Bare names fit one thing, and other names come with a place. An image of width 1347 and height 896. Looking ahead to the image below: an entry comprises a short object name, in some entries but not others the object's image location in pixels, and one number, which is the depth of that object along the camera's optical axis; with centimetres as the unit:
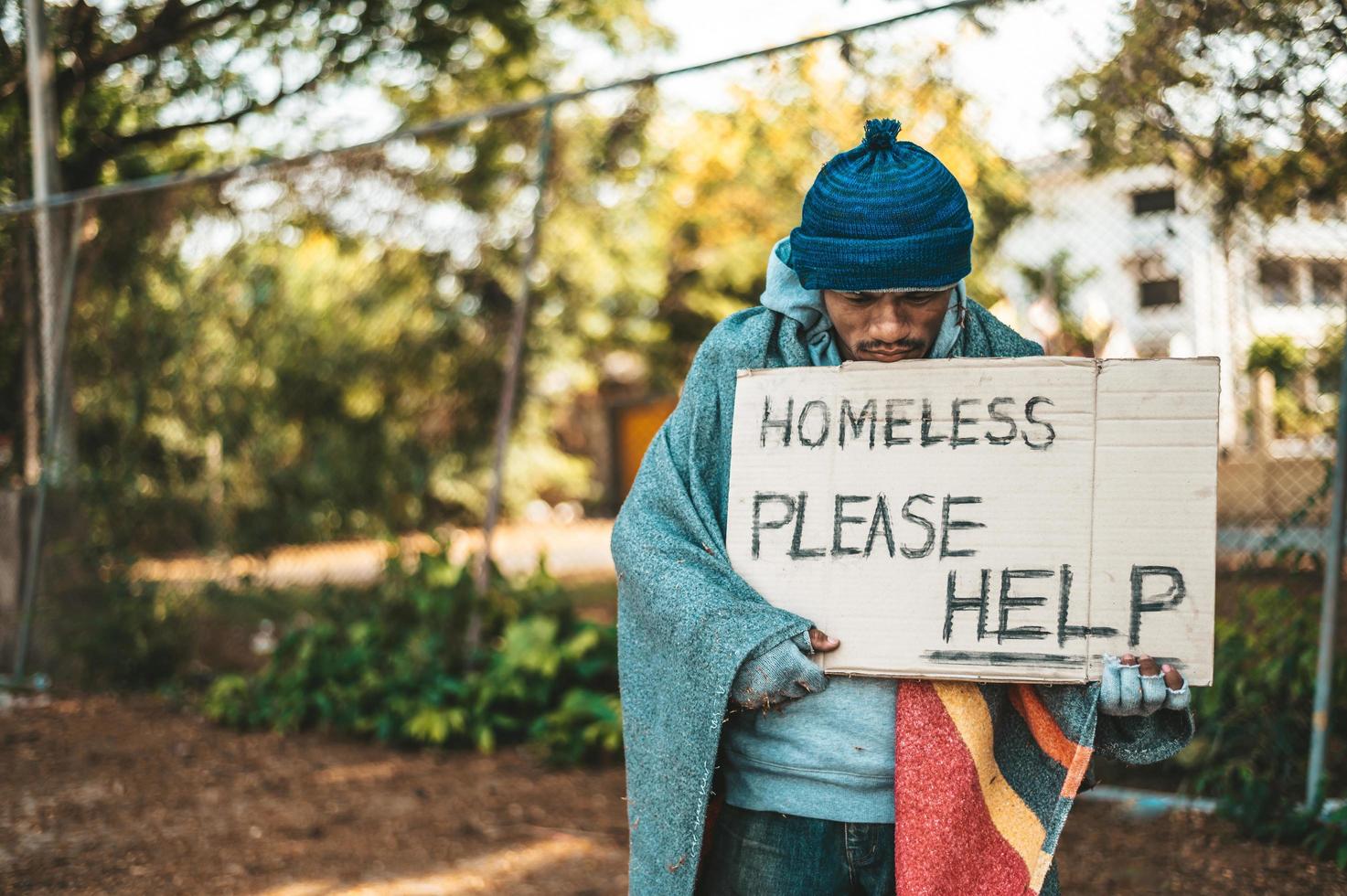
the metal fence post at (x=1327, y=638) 338
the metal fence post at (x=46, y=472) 635
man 158
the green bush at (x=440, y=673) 495
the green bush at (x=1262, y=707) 357
